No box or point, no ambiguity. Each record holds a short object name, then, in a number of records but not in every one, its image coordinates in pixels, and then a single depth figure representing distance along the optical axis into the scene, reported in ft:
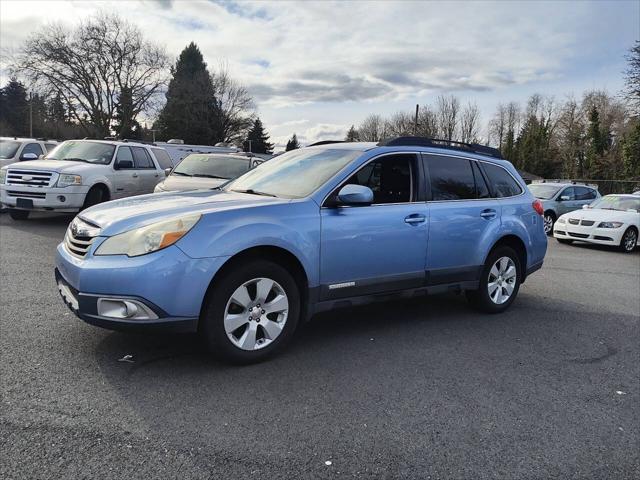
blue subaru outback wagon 11.81
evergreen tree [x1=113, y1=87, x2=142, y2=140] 158.71
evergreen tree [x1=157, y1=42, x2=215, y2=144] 198.49
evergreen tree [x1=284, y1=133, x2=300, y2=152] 343.09
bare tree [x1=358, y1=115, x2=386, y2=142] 235.75
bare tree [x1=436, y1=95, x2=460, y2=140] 202.80
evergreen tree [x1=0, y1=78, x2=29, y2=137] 246.06
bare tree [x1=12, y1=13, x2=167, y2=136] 141.79
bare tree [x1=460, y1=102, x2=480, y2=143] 211.41
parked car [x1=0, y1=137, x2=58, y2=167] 45.01
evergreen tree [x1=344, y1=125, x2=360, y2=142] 255.82
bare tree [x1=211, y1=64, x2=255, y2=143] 206.39
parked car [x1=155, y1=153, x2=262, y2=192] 33.58
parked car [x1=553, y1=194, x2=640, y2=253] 42.68
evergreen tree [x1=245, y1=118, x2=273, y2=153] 256.21
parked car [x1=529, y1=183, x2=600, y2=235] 55.01
